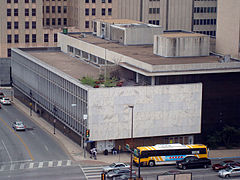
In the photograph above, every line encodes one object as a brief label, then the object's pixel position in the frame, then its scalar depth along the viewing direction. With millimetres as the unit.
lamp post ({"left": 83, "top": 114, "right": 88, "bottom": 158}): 91312
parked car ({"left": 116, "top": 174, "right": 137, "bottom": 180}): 79706
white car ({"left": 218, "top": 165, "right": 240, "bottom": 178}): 83062
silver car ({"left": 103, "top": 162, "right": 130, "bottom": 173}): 83950
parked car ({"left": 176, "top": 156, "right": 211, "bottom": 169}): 86625
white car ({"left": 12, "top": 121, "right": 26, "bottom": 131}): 107062
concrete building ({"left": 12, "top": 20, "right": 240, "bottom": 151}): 91812
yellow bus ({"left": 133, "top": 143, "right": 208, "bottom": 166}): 87188
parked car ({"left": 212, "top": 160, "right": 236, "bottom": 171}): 85688
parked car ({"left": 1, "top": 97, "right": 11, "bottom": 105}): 128750
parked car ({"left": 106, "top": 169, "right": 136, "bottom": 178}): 81375
